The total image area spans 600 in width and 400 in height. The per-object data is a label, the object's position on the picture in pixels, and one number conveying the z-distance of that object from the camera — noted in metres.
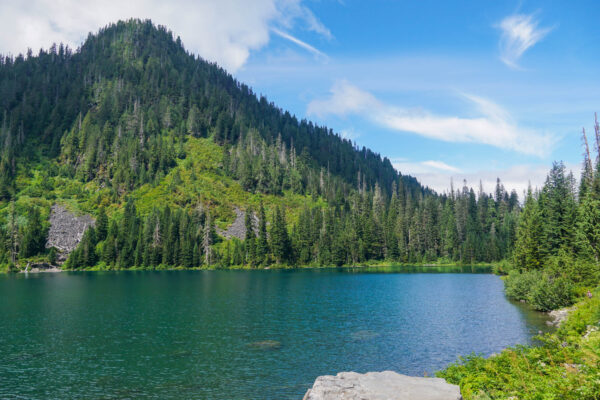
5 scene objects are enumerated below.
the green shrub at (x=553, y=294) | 56.03
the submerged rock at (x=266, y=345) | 41.31
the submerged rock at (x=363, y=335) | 44.72
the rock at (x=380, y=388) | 17.52
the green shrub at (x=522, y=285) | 67.70
